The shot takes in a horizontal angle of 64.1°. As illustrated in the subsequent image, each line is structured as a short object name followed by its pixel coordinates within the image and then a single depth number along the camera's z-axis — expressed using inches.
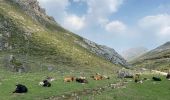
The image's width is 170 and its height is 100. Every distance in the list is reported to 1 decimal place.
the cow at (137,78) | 846.7
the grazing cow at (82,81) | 797.0
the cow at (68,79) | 801.8
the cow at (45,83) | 718.9
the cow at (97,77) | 877.7
